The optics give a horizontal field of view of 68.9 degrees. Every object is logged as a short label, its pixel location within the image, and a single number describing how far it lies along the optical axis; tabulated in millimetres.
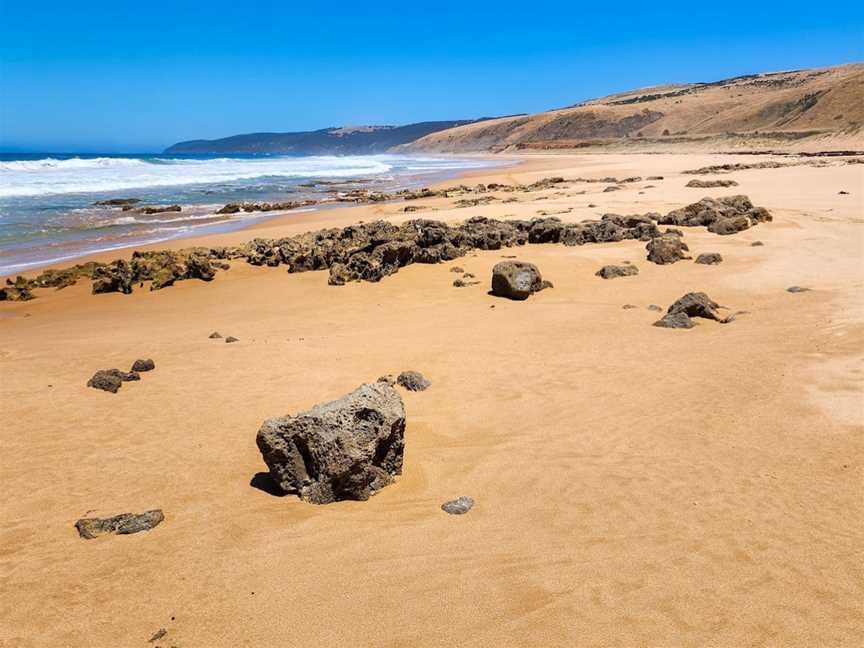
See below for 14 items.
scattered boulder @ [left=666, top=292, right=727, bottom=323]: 8586
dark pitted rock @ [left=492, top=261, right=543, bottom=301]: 10375
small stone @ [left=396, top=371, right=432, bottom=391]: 6785
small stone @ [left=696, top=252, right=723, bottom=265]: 12055
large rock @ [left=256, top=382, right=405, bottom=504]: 4434
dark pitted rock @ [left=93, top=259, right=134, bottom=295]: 12328
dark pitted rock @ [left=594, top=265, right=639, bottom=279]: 11602
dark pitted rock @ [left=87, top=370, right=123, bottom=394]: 6730
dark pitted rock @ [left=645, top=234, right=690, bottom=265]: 12383
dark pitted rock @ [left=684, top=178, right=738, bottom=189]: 24219
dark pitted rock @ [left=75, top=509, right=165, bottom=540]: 4191
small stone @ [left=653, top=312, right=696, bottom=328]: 8312
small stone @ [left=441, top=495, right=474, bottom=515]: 4379
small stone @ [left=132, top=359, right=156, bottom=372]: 7371
